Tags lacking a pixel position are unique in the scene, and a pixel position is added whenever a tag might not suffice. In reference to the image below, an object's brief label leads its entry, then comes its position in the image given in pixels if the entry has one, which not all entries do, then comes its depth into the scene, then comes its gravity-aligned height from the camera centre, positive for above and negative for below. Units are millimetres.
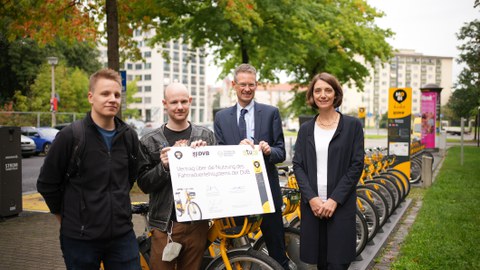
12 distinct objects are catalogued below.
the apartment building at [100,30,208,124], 118125 +10611
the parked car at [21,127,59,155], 22820 -916
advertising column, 22844 +97
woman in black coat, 3604 -466
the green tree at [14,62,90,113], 37197 +2035
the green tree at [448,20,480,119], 41906 +3169
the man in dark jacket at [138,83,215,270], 3439 -482
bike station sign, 11570 -171
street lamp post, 27641 +493
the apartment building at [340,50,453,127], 146625 +12848
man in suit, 3986 -104
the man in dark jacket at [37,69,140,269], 2848 -411
